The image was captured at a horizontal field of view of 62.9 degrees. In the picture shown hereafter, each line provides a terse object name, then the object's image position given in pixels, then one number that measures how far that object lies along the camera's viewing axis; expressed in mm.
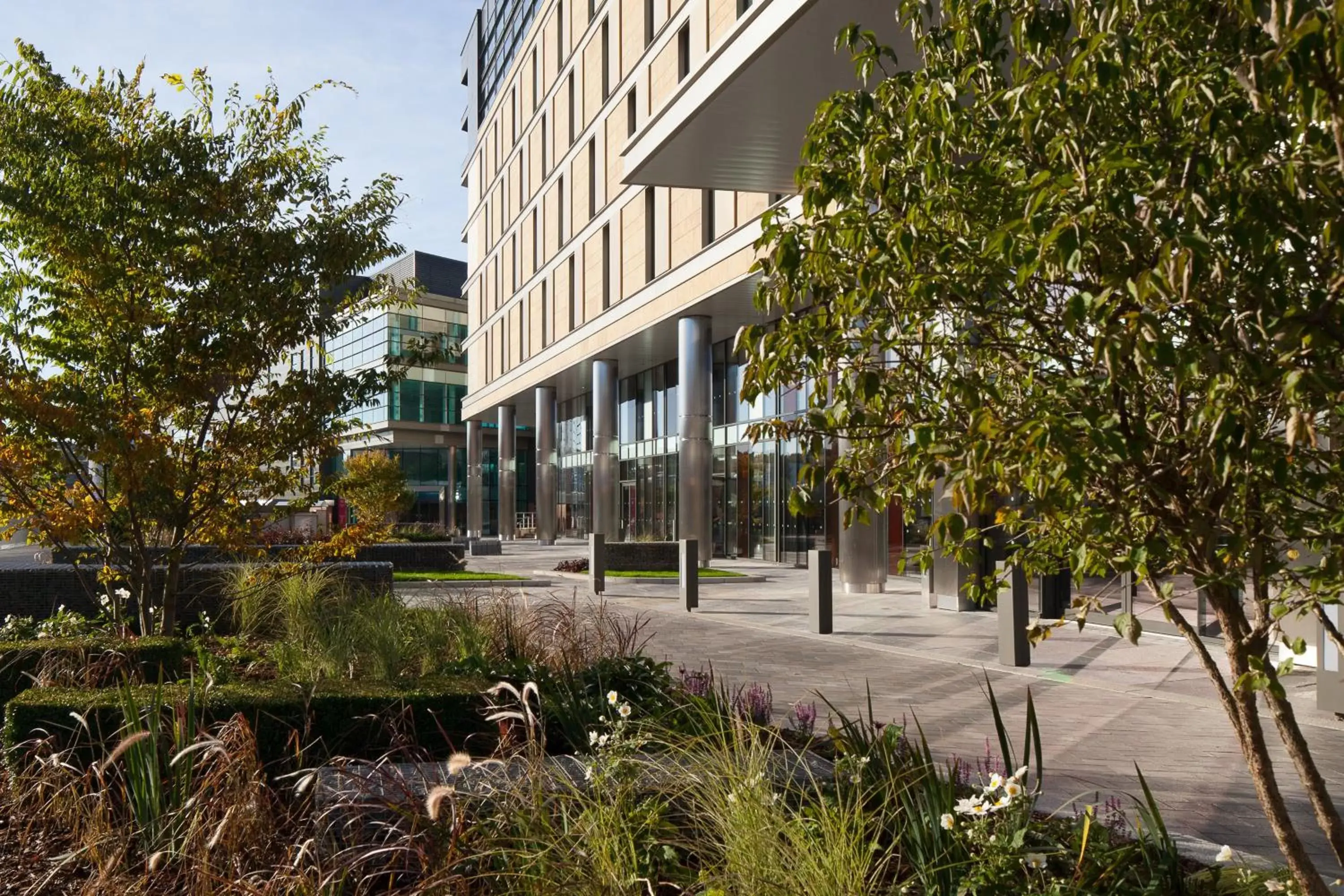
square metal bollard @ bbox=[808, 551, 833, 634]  14742
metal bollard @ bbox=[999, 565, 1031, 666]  11766
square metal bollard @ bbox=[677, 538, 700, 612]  17891
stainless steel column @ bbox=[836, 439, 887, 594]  22281
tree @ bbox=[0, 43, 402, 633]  8859
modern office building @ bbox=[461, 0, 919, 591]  18094
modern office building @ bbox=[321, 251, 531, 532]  71250
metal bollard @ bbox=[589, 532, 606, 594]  20969
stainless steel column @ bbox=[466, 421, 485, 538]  56312
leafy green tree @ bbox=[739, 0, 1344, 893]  2570
